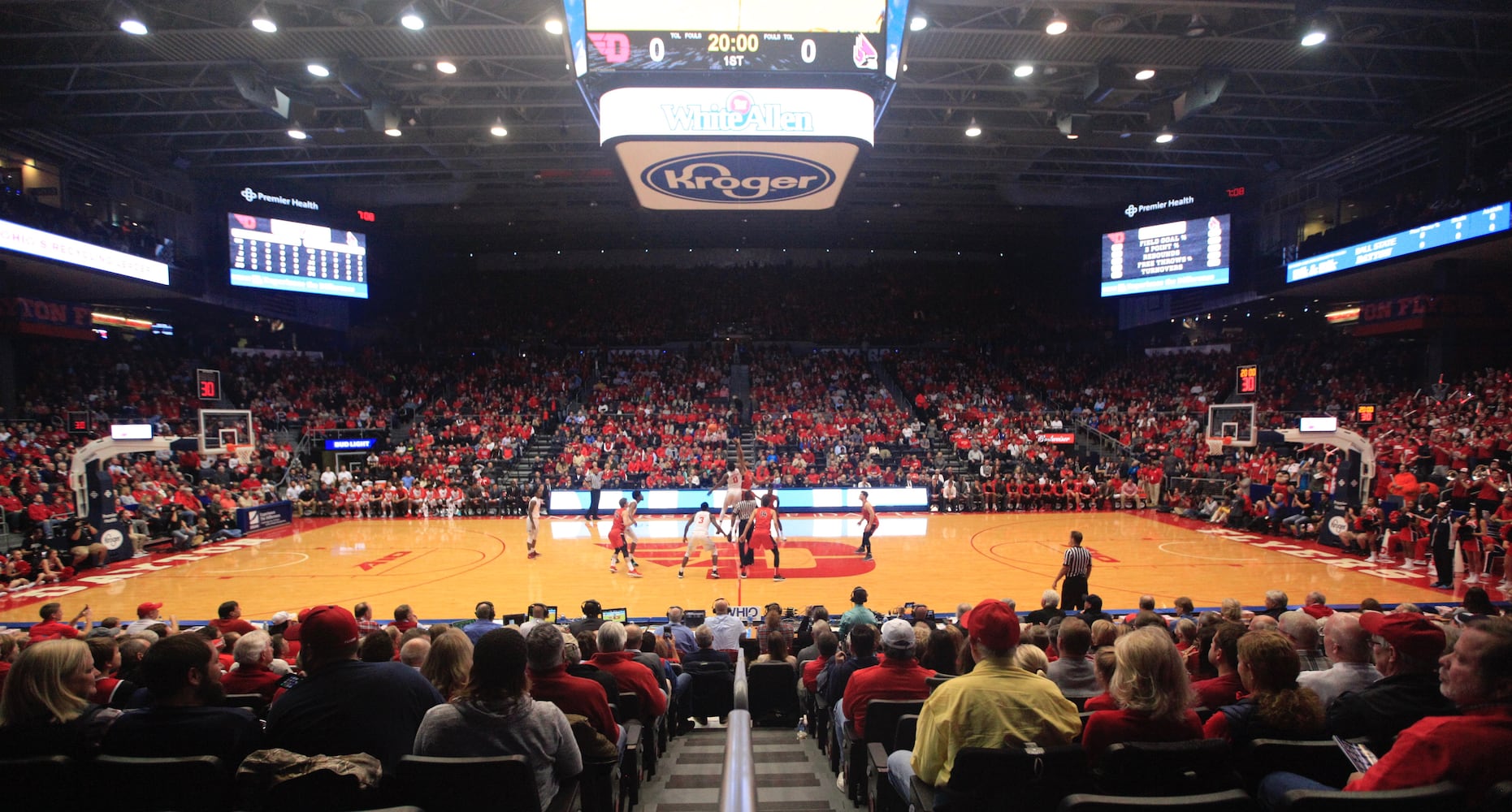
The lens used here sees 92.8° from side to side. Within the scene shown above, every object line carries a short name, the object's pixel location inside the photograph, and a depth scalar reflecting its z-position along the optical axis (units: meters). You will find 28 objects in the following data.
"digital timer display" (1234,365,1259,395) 19.95
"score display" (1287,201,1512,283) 17.33
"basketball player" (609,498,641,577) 13.95
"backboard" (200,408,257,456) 19.48
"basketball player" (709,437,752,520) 16.48
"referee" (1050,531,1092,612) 9.57
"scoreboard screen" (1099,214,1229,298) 24.55
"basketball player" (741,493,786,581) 13.76
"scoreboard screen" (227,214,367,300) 23.72
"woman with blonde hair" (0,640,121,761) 2.94
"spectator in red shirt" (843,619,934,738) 4.21
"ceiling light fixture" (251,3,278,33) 13.69
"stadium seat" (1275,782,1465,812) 2.00
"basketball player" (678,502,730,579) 14.15
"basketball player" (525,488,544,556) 15.49
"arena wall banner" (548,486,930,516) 22.64
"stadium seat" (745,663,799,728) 6.48
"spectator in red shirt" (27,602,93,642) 6.57
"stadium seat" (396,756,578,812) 2.53
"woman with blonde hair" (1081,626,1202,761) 2.71
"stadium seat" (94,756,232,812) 2.60
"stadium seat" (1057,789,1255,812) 2.16
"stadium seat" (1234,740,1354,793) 2.78
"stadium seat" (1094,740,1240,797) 2.53
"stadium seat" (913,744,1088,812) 2.70
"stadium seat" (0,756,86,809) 2.59
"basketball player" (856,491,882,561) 15.16
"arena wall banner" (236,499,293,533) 19.86
